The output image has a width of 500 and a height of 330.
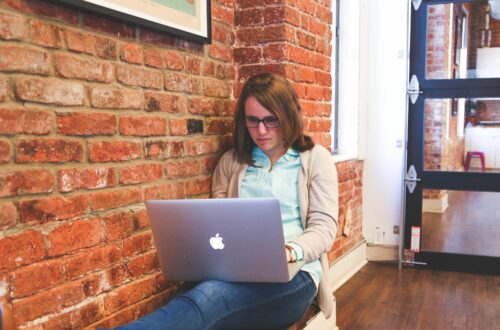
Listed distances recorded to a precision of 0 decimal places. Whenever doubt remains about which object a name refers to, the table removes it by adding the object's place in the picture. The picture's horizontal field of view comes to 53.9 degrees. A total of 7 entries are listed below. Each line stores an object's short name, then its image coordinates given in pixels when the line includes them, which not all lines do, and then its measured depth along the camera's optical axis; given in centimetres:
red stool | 378
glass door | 367
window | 386
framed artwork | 149
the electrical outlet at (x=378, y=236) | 407
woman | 170
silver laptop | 145
